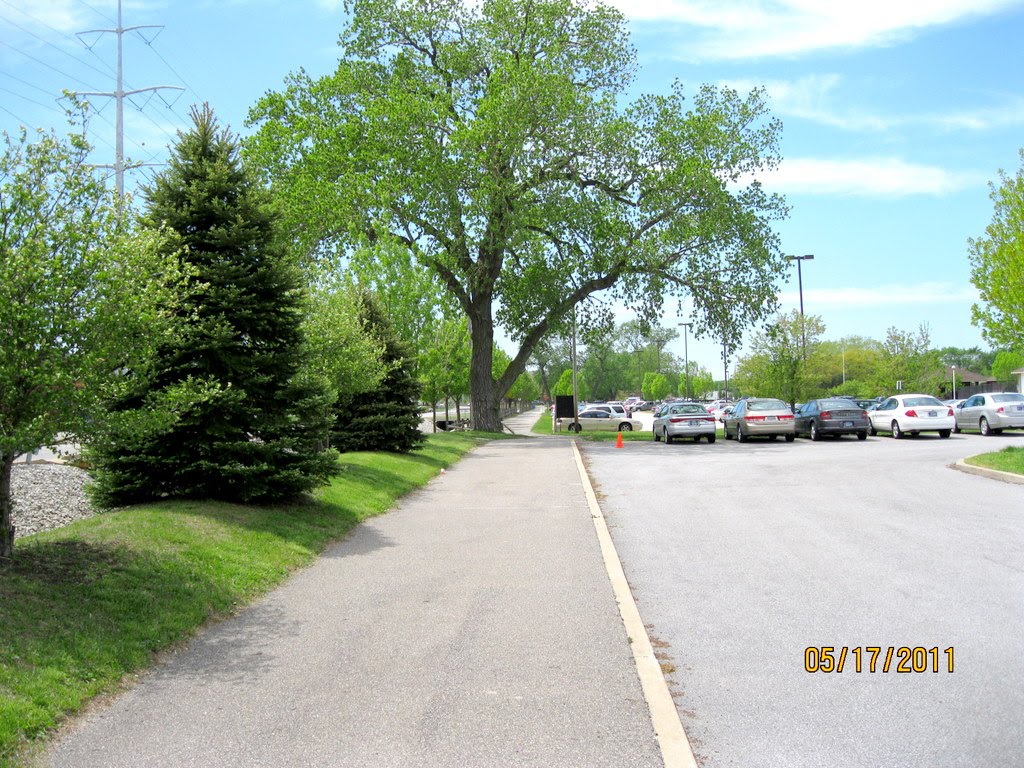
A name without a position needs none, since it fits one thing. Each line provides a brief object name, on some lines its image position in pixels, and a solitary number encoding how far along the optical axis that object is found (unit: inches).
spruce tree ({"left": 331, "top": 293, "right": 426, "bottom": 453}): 823.1
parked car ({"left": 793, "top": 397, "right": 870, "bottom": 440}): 1264.8
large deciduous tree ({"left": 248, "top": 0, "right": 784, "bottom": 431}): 1214.3
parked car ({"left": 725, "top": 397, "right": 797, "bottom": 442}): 1272.1
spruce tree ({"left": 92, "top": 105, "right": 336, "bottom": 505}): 420.2
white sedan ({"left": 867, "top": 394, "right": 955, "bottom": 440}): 1256.2
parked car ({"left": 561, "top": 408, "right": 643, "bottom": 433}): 2011.6
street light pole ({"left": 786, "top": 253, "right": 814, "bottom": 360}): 1871.3
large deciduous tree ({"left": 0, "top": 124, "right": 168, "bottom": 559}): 256.4
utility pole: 1264.8
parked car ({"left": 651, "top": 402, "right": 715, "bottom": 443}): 1293.1
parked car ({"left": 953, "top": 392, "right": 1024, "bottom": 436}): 1264.8
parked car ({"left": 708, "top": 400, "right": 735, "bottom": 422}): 2484.7
